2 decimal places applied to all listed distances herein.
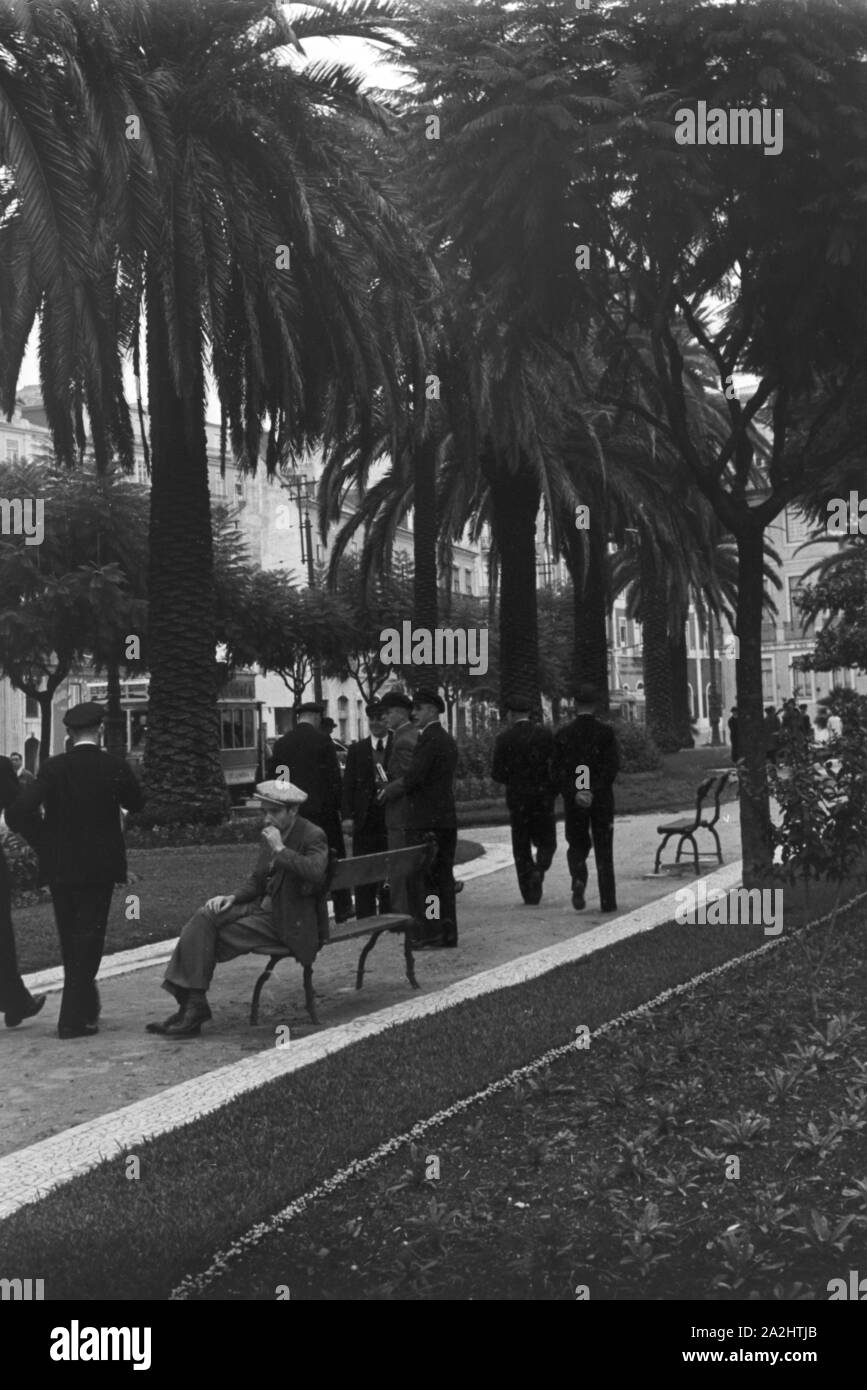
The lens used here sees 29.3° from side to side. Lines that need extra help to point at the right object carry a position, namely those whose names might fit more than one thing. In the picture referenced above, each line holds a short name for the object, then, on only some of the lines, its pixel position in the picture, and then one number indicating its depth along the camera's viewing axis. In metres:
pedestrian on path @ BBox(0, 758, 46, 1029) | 9.12
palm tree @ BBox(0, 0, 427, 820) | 15.30
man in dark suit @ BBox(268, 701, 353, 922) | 12.62
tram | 44.38
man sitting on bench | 8.81
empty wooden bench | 15.68
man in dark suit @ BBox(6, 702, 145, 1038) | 9.00
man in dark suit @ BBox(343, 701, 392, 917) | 13.47
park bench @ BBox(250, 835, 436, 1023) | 9.34
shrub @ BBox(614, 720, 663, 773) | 35.41
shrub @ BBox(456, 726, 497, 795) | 33.28
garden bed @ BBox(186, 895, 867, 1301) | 4.75
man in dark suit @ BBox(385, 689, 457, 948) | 11.66
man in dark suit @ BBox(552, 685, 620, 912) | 13.23
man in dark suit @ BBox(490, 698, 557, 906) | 13.77
